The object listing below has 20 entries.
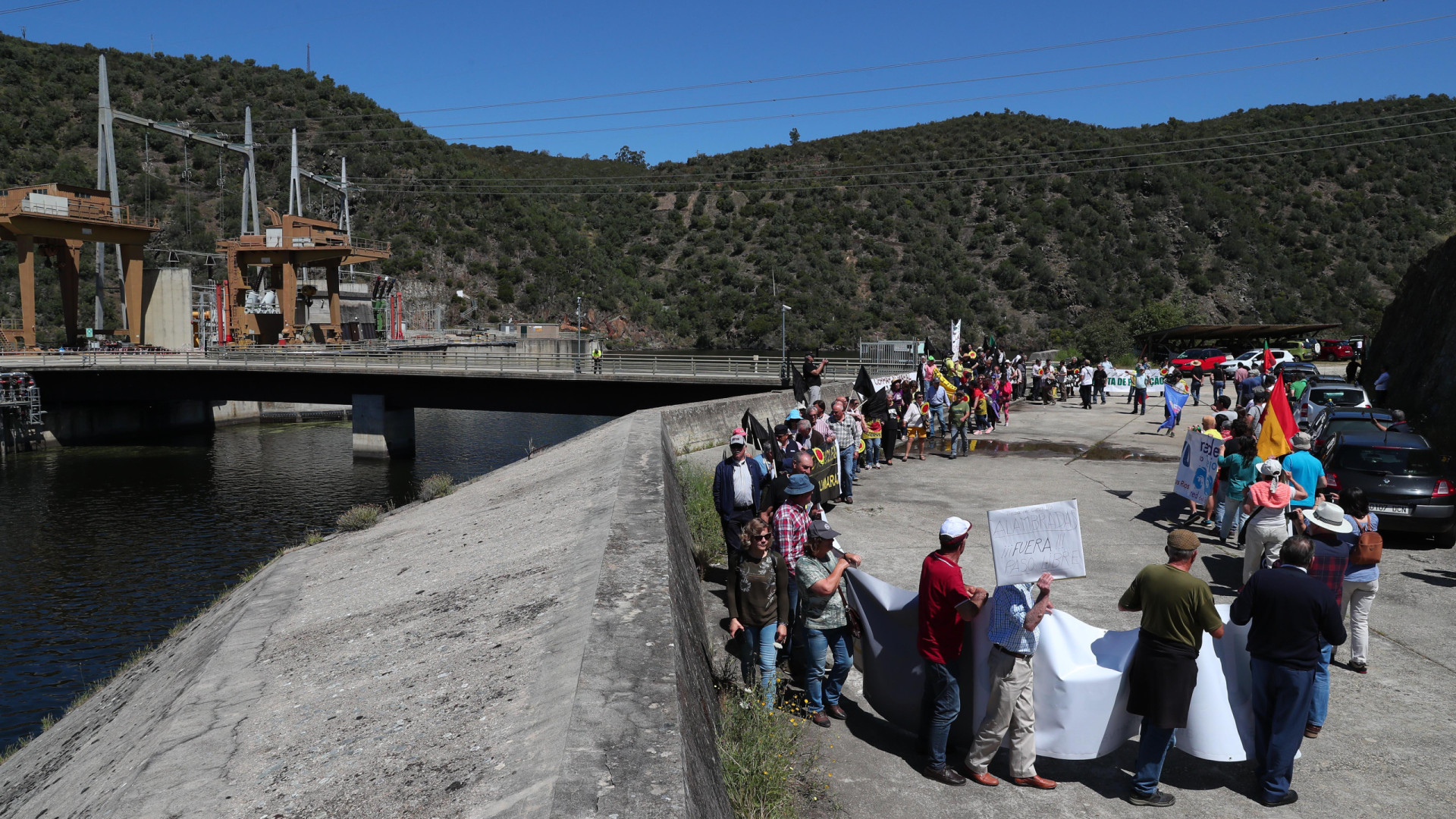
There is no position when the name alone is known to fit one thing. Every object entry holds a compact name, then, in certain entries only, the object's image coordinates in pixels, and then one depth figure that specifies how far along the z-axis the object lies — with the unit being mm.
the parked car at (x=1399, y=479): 11930
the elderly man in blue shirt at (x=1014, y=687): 5688
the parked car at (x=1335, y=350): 51719
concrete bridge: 39656
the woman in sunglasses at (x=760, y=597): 6703
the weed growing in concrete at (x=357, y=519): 15805
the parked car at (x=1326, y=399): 20620
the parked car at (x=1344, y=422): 15359
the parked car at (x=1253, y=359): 39972
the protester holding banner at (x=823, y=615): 6355
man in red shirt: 5742
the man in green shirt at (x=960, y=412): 19625
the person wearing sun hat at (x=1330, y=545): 7297
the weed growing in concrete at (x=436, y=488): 17812
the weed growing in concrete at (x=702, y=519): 10883
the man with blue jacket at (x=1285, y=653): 5613
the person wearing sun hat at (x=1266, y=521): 8688
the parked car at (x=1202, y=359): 43375
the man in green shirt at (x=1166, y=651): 5516
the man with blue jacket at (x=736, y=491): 8578
